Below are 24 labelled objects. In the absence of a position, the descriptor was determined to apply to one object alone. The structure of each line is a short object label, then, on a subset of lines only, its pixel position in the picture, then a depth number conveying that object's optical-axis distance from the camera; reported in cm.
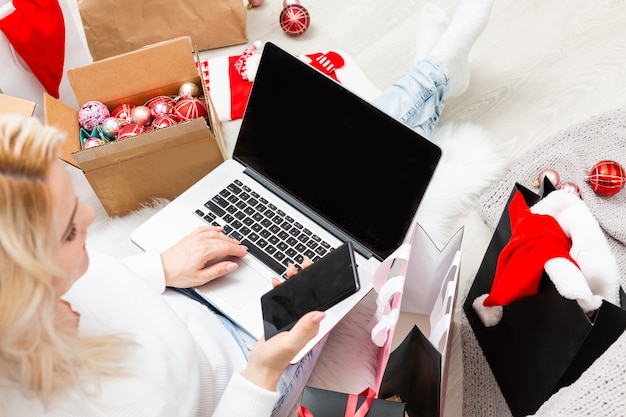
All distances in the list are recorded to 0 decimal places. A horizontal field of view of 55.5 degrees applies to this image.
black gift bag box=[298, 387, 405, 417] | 79
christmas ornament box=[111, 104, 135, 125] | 122
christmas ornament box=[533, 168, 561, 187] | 117
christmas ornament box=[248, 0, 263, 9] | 157
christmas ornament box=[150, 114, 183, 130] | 117
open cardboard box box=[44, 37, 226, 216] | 105
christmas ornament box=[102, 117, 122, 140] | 118
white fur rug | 101
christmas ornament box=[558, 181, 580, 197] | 112
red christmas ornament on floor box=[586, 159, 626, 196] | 114
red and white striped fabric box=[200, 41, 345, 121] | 139
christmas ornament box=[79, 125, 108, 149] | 119
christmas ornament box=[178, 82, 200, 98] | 122
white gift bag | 82
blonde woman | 53
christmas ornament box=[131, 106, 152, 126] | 120
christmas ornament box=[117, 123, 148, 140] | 116
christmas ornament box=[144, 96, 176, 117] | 121
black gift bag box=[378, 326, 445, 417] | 82
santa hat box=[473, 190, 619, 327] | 77
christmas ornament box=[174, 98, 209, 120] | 118
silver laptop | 86
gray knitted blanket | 104
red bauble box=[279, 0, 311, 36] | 144
